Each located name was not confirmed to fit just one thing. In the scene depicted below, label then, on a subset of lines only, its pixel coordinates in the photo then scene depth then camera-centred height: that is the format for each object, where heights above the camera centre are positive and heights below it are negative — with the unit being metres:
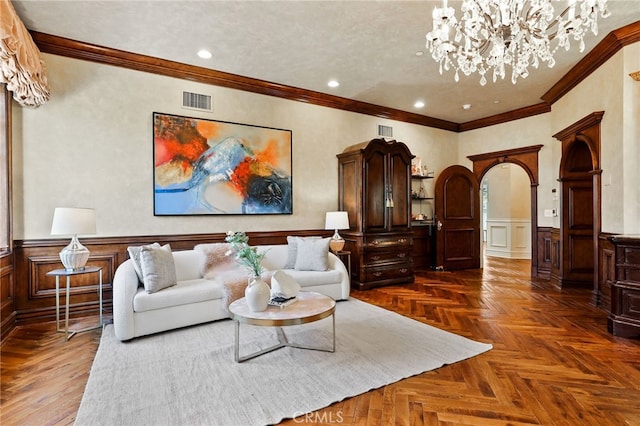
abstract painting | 4.38 +0.62
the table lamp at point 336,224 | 5.08 -0.21
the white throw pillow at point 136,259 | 3.41 -0.48
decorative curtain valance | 2.58 +1.31
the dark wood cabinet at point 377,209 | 5.32 +0.02
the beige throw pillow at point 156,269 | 3.32 -0.58
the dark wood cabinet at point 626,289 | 3.14 -0.77
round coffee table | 2.53 -0.81
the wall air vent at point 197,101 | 4.54 +1.52
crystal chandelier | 2.54 +1.46
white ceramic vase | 2.69 -0.69
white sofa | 3.14 -0.89
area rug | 2.05 -1.21
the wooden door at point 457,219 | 6.83 -0.19
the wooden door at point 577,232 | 5.16 -0.36
